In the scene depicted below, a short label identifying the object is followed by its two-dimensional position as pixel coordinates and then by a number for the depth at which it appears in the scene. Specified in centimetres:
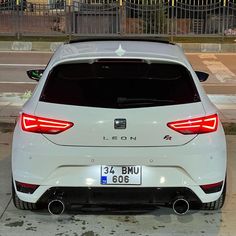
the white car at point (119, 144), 411
